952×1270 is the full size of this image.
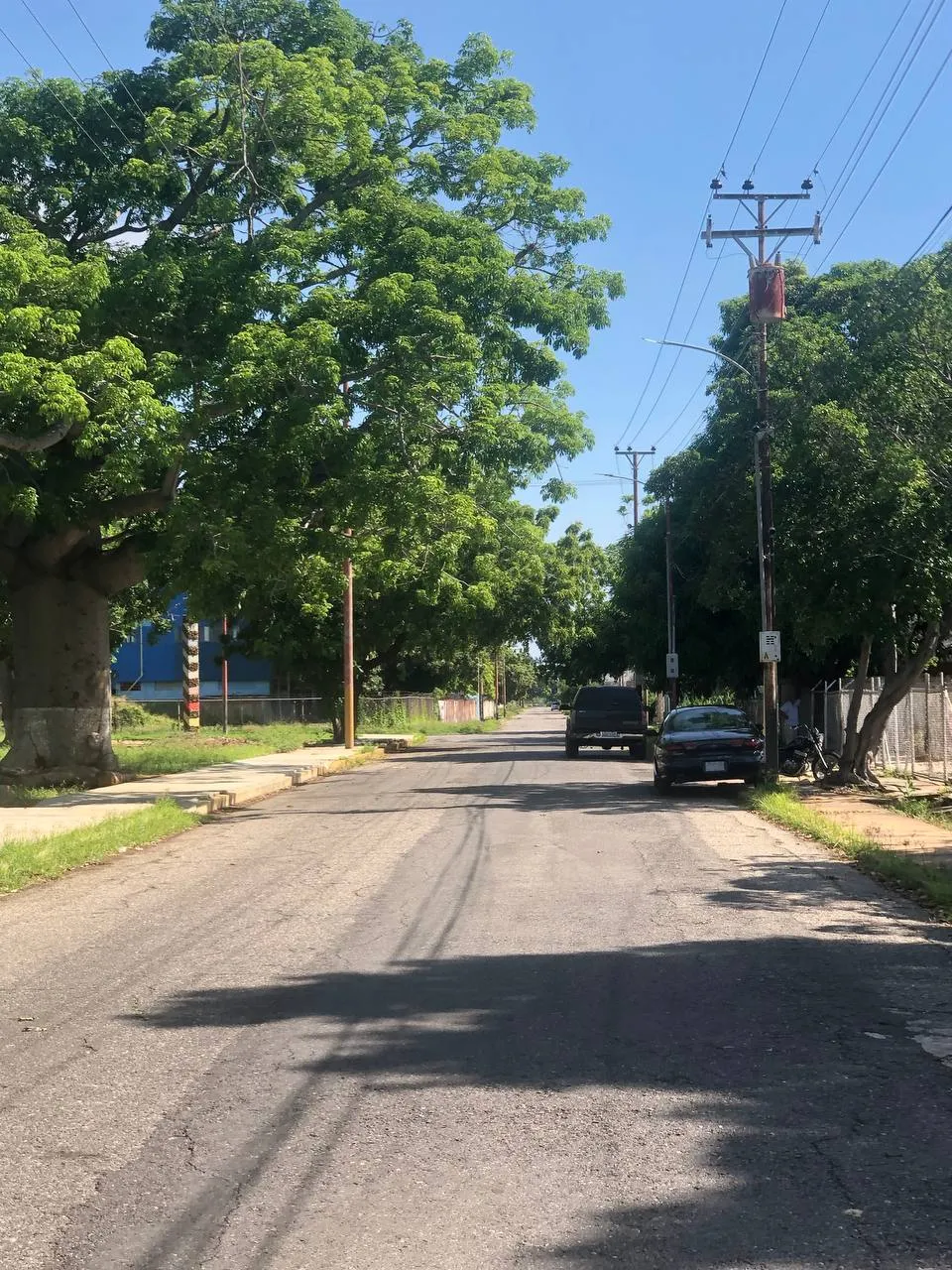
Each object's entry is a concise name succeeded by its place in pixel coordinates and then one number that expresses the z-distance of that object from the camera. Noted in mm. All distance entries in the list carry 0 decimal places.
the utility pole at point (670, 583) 38828
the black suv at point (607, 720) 35625
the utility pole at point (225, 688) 45625
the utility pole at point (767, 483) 21922
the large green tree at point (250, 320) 17219
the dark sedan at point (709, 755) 21328
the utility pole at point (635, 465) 57478
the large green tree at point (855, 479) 16984
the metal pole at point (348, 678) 34938
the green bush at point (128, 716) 49750
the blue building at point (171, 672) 76625
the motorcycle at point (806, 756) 24641
